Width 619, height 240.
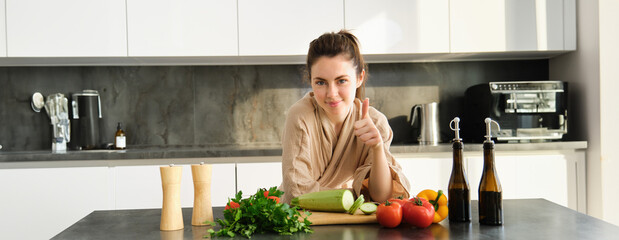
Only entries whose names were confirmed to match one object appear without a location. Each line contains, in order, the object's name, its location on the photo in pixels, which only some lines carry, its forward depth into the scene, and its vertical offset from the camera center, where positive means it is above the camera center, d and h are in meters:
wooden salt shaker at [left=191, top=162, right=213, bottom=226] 1.34 -0.21
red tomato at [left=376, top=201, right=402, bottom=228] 1.29 -0.25
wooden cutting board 1.34 -0.27
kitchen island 1.20 -0.28
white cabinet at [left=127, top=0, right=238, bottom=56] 3.20 +0.59
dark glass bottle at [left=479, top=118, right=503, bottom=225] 1.30 -0.20
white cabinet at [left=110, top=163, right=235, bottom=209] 2.96 -0.38
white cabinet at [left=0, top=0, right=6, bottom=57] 3.12 +0.57
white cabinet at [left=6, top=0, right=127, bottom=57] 3.13 +0.58
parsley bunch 1.22 -0.24
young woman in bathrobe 1.68 -0.07
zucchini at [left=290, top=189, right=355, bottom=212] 1.39 -0.23
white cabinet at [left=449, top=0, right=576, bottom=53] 3.30 +0.57
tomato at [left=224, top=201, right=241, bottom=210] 1.33 -0.22
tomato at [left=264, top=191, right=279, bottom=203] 1.29 -0.20
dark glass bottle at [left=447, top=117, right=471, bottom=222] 1.35 -0.20
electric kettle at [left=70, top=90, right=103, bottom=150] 3.37 +0.02
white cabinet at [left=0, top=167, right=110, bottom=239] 2.93 -0.43
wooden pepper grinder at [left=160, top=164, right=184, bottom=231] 1.30 -0.21
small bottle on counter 3.33 -0.11
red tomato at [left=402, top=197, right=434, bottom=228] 1.27 -0.24
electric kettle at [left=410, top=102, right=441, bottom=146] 3.37 -0.06
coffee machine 3.20 +0.02
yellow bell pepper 1.35 -0.24
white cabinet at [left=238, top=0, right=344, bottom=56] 3.24 +0.59
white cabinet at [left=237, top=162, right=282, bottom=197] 3.00 -0.33
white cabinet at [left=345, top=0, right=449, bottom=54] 3.28 +0.59
